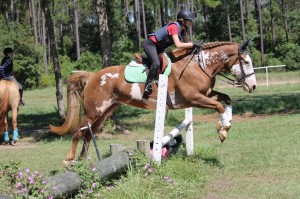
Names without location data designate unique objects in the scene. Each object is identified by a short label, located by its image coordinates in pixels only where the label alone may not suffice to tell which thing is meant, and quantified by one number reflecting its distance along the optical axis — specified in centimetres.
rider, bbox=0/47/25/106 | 1299
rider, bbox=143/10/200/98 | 740
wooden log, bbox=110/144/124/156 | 701
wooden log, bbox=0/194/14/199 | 423
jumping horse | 761
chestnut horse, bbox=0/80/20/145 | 1272
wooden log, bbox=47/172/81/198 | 505
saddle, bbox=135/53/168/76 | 764
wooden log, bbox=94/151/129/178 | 607
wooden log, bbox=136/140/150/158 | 707
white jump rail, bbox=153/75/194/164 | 691
